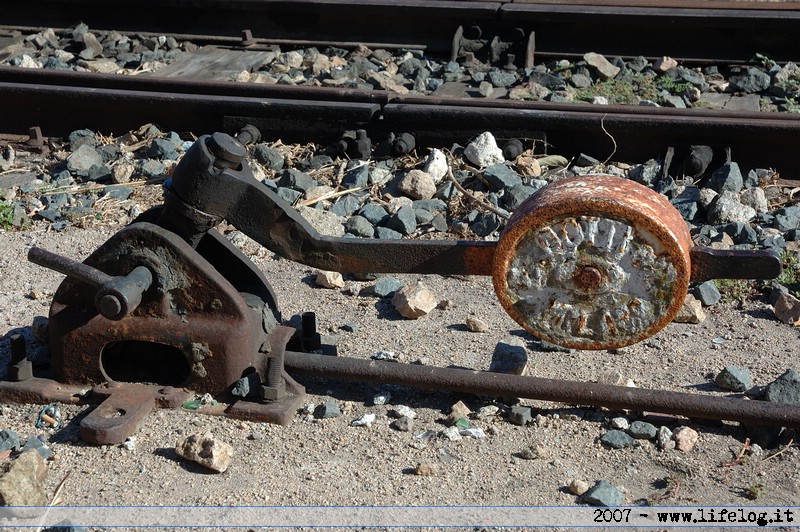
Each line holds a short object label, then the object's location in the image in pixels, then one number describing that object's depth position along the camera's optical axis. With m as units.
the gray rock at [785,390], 3.89
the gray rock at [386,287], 4.93
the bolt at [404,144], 6.19
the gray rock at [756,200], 5.54
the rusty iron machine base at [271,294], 3.31
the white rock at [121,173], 6.14
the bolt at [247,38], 8.50
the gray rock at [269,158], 6.25
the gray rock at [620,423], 3.84
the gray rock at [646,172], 5.84
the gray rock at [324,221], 5.41
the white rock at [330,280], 5.01
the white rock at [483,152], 6.03
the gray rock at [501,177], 5.73
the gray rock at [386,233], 5.39
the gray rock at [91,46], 8.31
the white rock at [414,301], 4.69
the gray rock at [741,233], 5.18
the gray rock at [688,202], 5.49
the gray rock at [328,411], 3.94
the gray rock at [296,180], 5.92
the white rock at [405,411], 3.94
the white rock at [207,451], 3.57
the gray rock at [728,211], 5.37
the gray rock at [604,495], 3.40
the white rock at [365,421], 3.89
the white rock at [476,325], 4.61
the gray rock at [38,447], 3.70
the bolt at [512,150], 6.11
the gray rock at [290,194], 5.77
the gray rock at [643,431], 3.79
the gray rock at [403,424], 3.85
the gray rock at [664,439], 3.74
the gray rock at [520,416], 3.88
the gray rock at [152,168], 6.18
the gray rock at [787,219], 5.31
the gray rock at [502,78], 7.51
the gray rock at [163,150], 6.38
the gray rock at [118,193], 5.98
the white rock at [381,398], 4.04
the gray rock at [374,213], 5.59
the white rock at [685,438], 3.72
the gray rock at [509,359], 4.16
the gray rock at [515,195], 5.60
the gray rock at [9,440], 3.74
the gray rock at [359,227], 5.44
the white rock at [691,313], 4.62
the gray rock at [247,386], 3.94
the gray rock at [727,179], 5.65
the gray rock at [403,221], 5.43
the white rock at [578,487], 3.48
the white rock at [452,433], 3.79
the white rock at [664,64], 7.67
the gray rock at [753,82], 7.34
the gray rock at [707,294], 4.78
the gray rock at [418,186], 5.77
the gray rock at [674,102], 7.05
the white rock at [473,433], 3.81
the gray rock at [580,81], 7.43
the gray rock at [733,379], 4.09
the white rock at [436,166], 5.94
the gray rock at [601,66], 7.57
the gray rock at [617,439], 3.75
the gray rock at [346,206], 5.68
